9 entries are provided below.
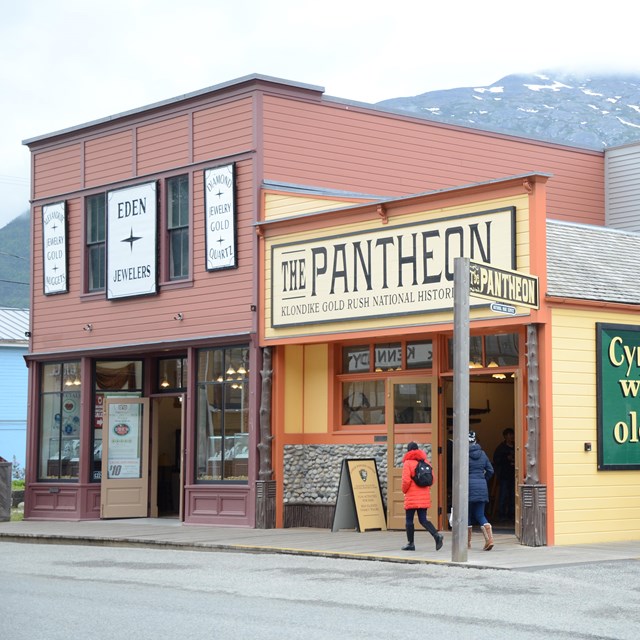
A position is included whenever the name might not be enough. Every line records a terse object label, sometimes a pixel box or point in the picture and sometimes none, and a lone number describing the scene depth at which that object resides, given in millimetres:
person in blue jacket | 17297
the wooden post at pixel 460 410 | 15844
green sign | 18906
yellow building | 18250
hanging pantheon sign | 16333
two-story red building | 20031
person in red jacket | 17266
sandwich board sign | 20891
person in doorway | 23078
